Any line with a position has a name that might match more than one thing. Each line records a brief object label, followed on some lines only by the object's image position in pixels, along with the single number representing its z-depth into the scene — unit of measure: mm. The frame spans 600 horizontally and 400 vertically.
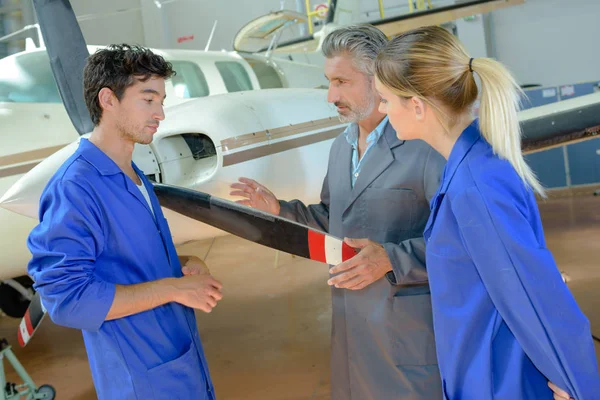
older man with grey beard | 2004
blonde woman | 1308
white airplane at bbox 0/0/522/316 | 3320
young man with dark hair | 1721
